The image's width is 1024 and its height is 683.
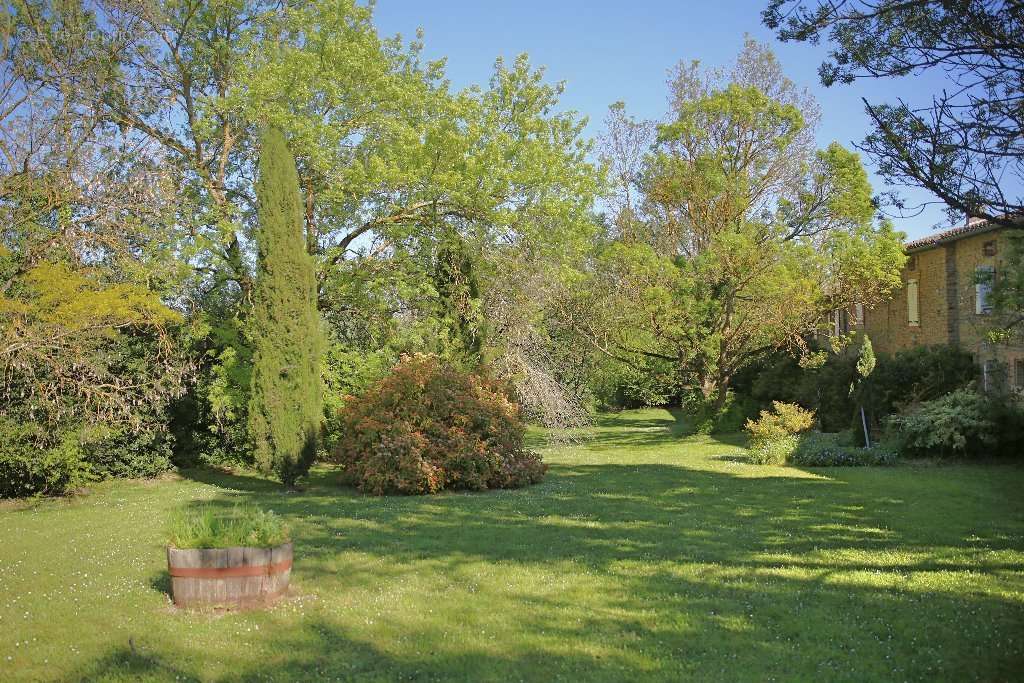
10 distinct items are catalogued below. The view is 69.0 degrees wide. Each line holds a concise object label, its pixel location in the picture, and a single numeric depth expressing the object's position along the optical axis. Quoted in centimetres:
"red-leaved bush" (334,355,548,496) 1230
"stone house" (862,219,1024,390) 1927
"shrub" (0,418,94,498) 1184
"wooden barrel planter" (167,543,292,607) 574
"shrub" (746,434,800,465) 1638
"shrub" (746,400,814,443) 1805
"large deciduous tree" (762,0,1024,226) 541
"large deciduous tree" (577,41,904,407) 2094
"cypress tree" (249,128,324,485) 1288
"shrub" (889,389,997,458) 1489
